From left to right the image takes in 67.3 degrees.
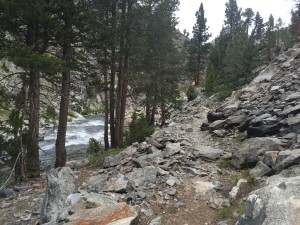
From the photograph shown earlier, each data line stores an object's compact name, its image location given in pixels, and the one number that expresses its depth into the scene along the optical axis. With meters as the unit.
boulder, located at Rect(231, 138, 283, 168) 6.52
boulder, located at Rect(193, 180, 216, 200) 5.73
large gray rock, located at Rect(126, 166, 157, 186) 6.35
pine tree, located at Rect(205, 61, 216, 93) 24.76
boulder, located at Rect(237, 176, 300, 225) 3.21
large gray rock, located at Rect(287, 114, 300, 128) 7.36
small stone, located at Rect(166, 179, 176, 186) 6.14
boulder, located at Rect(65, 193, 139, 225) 4.58
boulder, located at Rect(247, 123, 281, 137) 7.72
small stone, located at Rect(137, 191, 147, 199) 5.72
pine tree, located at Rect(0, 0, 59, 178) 7.23
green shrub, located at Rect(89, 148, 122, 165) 10.01
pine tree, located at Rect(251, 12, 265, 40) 47.95
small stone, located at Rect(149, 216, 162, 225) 4.94
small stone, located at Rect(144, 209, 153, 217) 5.20
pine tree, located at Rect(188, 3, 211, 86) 32.52
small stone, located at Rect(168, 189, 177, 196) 5.80
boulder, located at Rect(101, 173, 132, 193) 6.08
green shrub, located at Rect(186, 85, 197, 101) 26.63
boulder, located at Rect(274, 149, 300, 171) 5.30
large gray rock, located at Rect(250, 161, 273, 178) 5.65
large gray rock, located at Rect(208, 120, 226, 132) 10.09
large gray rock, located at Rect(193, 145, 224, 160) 7.49
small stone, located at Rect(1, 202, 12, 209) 7.02
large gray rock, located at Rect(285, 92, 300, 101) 9.68
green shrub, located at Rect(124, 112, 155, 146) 10.82
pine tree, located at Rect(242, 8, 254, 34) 47.07
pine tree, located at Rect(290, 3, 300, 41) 35.87
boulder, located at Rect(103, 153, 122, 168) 8.53
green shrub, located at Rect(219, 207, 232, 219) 4.84
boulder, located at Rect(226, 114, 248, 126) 9.60
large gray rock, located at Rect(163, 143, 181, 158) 7.71
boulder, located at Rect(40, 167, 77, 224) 5.50
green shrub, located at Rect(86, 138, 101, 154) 13.29
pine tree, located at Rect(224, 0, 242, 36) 44.95
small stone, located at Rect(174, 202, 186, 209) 5.43
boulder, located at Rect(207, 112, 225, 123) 11.28
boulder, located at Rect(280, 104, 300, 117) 8.24
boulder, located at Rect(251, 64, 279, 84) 16.30
